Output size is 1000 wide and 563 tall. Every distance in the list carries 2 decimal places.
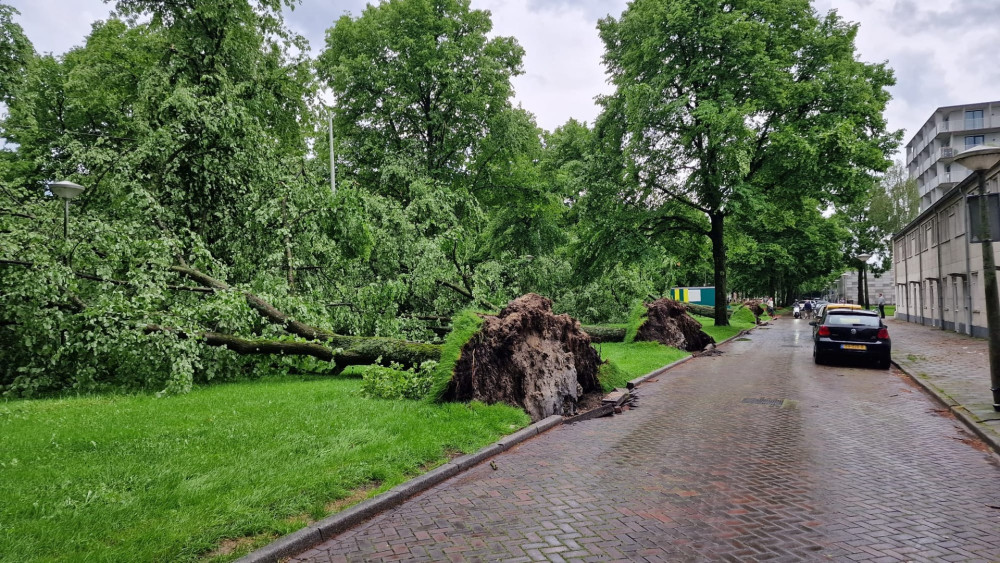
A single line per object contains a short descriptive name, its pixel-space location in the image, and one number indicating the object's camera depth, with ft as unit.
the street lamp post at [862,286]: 173.78
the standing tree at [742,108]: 70.33
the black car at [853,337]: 49.88
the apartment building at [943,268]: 78.12
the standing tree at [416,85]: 81.82
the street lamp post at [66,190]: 30.94
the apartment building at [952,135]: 215.31
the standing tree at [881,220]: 184.55
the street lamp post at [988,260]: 26.37
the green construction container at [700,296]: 142.50
